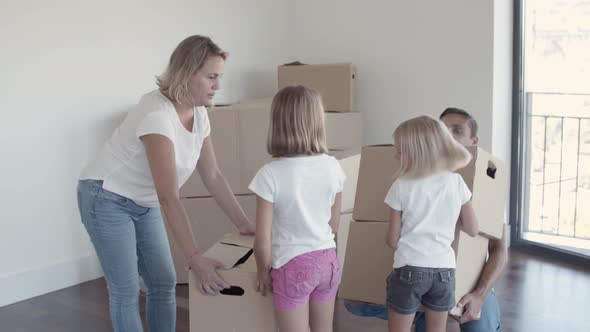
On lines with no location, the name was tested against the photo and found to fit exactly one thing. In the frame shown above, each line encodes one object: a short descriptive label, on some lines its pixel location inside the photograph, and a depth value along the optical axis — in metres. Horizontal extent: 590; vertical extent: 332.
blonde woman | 1.89
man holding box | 2.18
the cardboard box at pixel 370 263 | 2.24
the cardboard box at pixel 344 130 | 3.84
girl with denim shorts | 2.00
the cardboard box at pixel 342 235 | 2.88
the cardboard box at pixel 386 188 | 2.20
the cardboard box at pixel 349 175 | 2.80
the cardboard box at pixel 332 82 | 4.00
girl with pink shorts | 1.87
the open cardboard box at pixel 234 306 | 1.93
